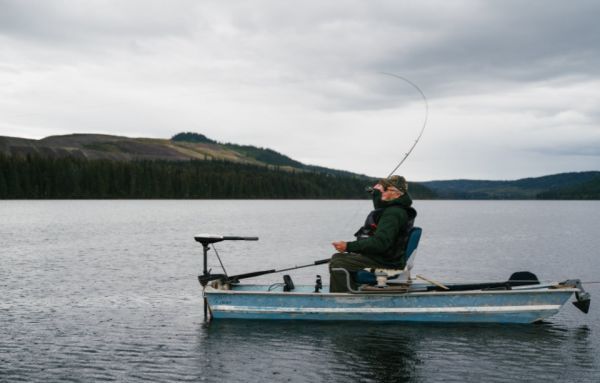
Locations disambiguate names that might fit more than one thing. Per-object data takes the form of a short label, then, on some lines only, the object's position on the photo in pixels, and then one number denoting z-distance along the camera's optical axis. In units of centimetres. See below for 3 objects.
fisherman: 1474
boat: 1516
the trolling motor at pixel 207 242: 1588
